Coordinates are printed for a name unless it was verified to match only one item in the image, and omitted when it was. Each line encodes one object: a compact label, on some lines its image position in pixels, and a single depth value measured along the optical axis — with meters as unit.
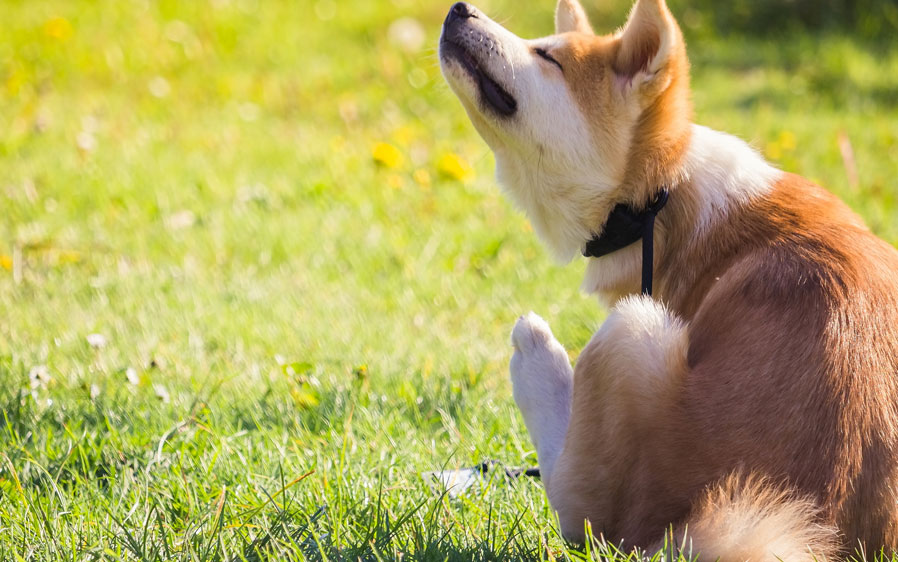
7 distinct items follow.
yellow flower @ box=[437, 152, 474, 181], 10.70
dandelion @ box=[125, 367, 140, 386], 5.67
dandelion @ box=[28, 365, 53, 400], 5.56
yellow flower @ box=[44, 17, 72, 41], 13.96
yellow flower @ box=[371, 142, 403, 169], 10.64
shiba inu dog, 3.60
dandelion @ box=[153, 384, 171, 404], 5.62
